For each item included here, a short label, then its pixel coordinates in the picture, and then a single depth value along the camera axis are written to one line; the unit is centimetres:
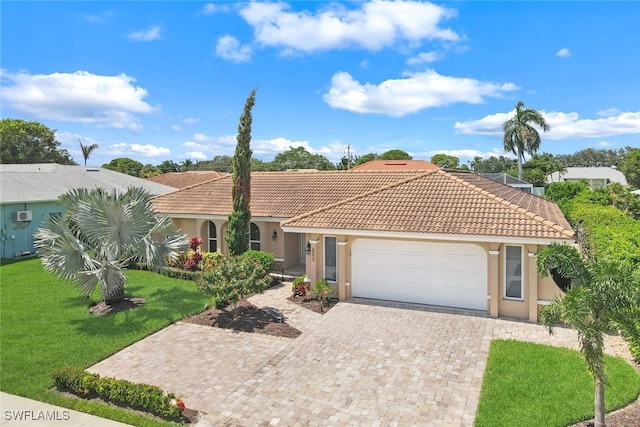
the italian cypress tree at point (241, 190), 1959
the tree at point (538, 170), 7050
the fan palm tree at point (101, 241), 1394
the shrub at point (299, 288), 1639
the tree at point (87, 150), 7344
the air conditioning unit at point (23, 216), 2441
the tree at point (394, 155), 9081
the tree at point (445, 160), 9138
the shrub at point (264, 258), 1883
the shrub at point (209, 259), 1959
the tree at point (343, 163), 8719
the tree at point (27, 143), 5525
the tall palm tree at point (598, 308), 642
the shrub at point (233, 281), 1333
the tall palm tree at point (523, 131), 5338
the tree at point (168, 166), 9416
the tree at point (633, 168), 6238
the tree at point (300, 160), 9948
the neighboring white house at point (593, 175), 7331
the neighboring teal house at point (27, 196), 2427
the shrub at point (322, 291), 1513
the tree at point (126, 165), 8406
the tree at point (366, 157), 9246
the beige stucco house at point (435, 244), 1338
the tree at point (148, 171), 7777
